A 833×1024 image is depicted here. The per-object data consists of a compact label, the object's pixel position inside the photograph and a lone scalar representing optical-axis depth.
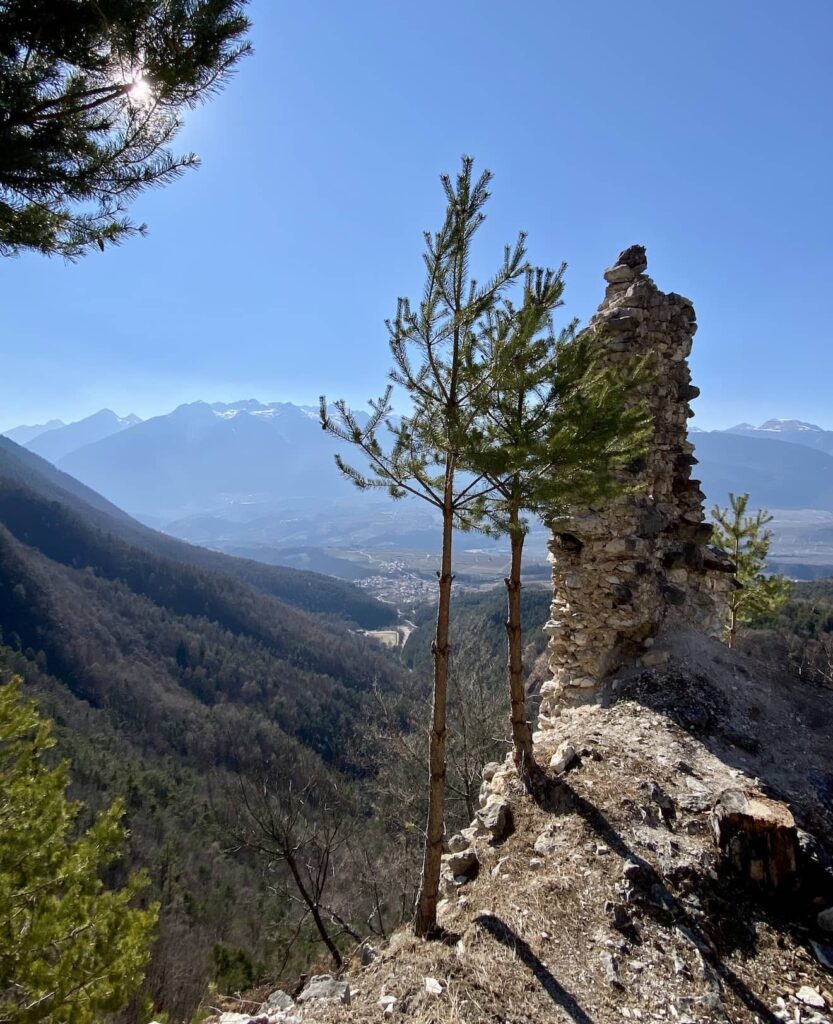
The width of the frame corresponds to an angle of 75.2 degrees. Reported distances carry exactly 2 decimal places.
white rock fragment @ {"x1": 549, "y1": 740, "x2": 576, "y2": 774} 5.81
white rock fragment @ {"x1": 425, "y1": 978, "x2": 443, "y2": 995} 3.38
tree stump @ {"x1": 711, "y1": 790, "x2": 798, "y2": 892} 4.20
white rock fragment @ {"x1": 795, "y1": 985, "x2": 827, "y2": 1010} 3.36
